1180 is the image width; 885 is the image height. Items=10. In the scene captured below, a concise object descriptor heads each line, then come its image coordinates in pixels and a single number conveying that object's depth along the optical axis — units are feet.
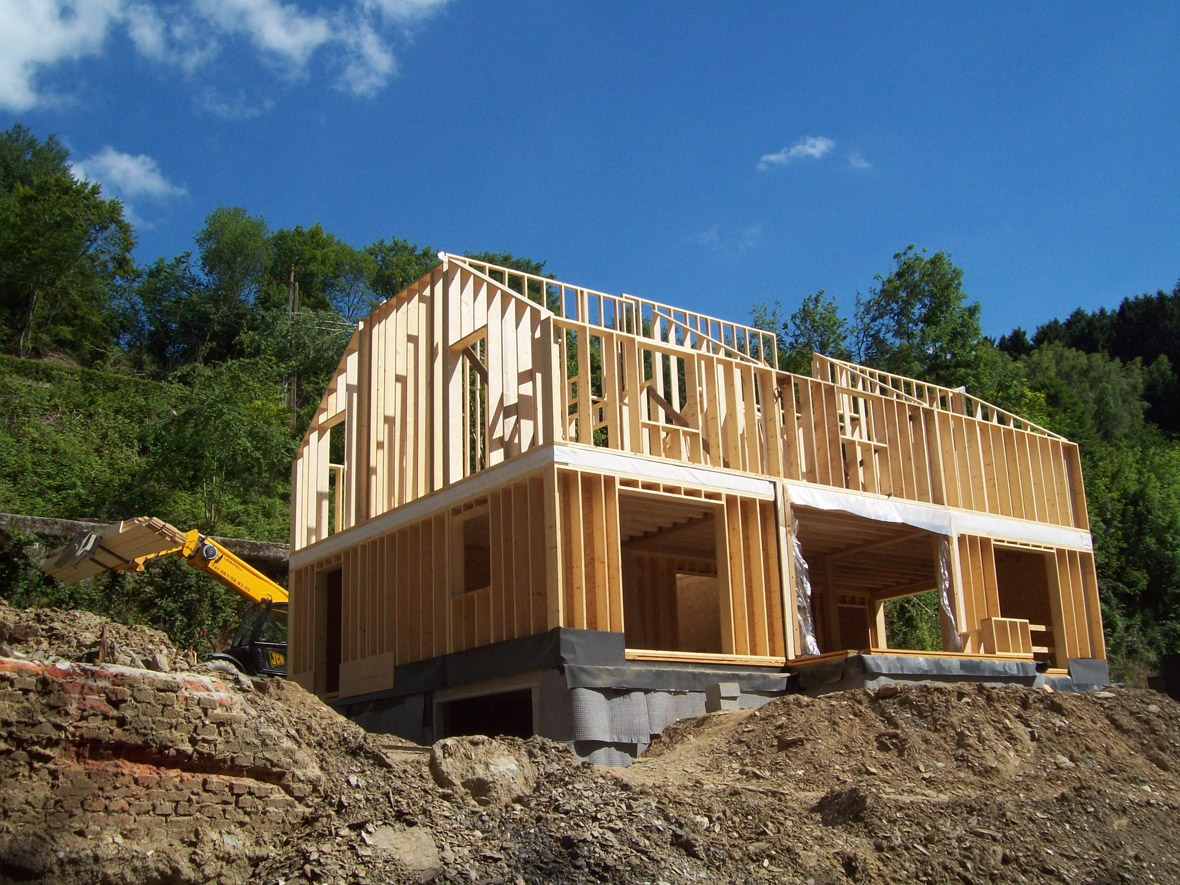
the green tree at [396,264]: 157.48
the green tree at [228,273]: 152.88
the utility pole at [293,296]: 149.28
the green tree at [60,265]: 131.03
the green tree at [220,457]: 93.15
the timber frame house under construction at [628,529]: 44.06
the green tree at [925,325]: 122.62
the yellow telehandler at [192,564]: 57.62
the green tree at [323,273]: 165.07
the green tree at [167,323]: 151.94
